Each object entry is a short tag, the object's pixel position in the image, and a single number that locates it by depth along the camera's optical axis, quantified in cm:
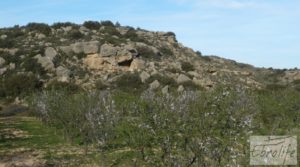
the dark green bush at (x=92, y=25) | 8004
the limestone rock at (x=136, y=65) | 6071
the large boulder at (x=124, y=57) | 6094
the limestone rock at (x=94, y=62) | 6109
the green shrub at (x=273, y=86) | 5864
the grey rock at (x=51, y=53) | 6188
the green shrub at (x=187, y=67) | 6419
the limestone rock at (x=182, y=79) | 5660
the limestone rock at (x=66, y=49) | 6350
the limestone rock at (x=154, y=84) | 5296
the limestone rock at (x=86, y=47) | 6228
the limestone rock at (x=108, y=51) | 6104
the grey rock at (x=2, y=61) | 6252
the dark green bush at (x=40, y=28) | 7619
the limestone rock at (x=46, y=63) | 6016
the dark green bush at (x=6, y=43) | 6844
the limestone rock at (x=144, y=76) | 5674
